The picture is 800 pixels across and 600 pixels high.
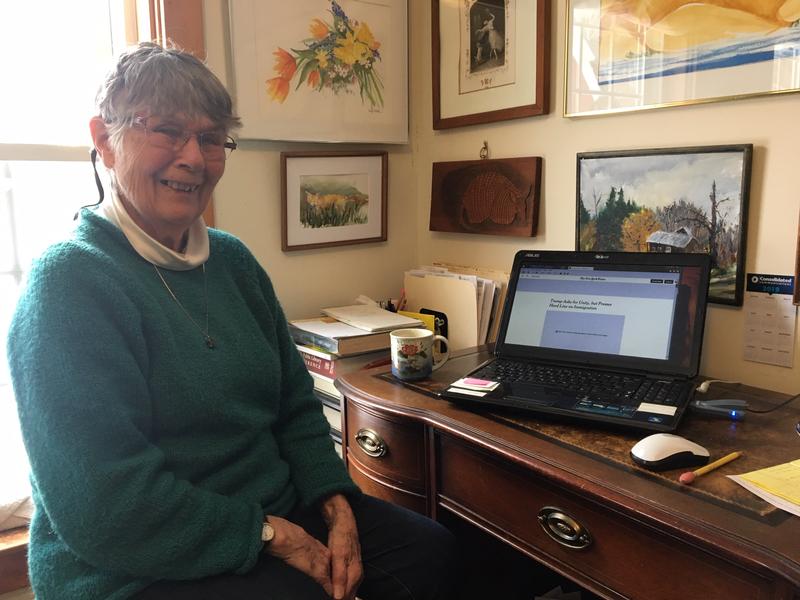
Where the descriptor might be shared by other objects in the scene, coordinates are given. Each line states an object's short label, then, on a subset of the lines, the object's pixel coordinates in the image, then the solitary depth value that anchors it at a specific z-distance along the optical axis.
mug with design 1.36
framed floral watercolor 1.67
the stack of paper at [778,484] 0.82
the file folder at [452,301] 1.71
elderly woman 0.88
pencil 0.89
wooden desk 0.78
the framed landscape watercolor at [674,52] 1.19
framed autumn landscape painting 1.29
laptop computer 1.12
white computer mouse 0.92
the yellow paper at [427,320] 1.73
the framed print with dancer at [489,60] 1.61
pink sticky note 1.22
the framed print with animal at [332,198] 1.81
